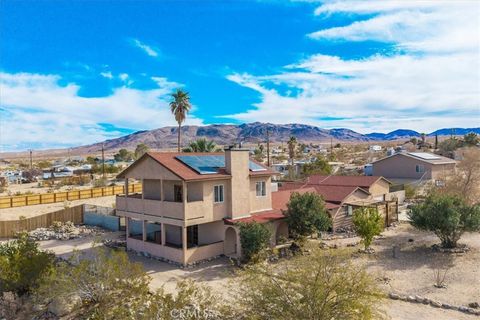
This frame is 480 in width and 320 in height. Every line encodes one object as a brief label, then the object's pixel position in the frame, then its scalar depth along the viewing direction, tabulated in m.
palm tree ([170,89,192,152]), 49.47
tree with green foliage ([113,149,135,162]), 126.98
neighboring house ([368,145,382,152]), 121.29
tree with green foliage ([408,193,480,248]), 25.34
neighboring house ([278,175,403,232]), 33.22
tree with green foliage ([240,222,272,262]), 24.17
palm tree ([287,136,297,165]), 68.00
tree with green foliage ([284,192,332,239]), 26.42
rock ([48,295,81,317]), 18.88
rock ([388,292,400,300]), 19.16
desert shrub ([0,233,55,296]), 19.38
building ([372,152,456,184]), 52.03
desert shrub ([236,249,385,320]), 12.89
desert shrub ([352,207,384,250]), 25.59
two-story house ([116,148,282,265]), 25.22
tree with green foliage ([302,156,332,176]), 57.62
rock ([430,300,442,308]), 18.17
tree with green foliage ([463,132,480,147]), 85.13
